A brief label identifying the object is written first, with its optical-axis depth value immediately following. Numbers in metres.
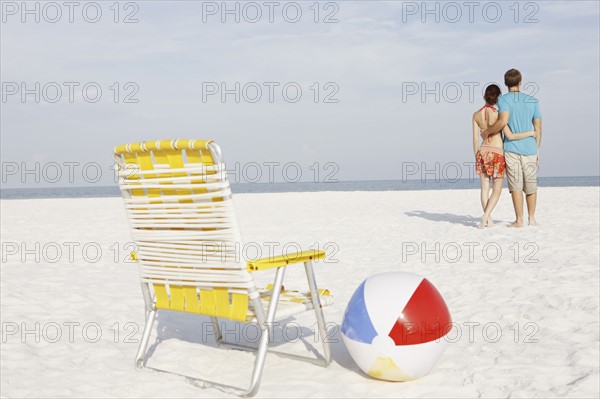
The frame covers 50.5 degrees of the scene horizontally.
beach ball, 3.41
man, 8.98
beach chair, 3.27
